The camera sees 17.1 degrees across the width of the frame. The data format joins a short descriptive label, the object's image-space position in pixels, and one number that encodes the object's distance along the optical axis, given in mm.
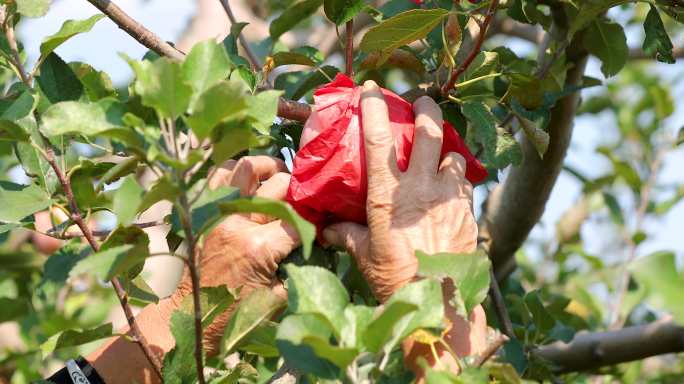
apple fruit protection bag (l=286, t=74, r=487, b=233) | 1617
